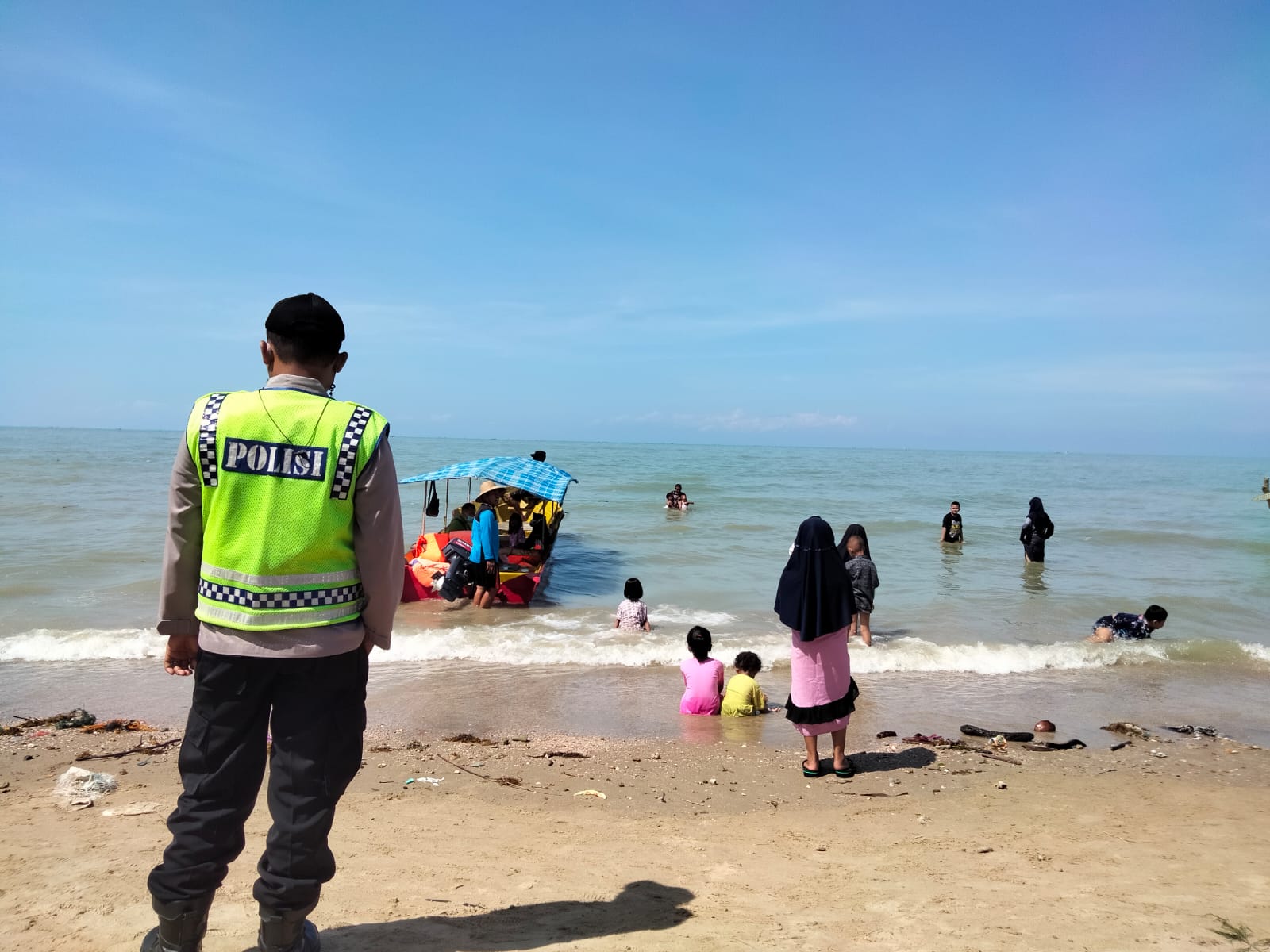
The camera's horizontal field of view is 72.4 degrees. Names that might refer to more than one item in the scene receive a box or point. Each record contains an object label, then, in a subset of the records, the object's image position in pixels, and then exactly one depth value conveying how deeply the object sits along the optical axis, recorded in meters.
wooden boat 13.09
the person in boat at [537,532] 15.20
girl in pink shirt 7.71
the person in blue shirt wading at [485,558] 12.74
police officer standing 2.51
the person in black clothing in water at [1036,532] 17.84
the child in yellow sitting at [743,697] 7.63
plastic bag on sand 4.81
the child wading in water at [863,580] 10.59
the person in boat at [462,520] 15.62
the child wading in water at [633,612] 11.02
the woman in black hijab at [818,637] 5.74
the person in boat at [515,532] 15.16
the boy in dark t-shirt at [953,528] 20.98
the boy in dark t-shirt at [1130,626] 10.91
